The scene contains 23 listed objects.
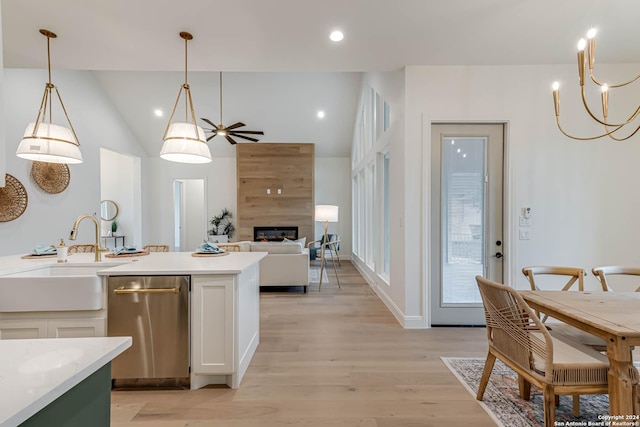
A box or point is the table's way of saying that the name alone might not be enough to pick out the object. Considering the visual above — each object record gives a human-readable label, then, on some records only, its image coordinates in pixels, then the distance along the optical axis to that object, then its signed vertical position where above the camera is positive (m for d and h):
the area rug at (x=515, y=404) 1.90 -1.31
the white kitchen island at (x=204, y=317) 2.12 -0.74
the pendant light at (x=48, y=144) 2.35 +0.57
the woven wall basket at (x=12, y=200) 4.46 +0.22
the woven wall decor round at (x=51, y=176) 4.97 +0.67
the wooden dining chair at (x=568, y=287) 2.00 -0.61
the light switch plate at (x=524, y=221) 3.40 -0.08
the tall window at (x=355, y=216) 7.57 -0.05
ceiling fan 5.52 +1.59
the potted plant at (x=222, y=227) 8.56 -0.37
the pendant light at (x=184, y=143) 2.55 +0.62
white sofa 4.96 -0.90
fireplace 8.30 -0.50
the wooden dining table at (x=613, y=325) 1.47 -0.58
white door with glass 3.45 -0.02
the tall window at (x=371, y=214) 5.62 +0.00
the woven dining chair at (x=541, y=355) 1.61 -0.82
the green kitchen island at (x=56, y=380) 0.65 -0.40
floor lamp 5.28 +0.02
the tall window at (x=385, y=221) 4.81 -0.11
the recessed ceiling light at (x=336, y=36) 2.86 +1.74
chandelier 1.66 +0.92
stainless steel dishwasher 2.20 -0.81
